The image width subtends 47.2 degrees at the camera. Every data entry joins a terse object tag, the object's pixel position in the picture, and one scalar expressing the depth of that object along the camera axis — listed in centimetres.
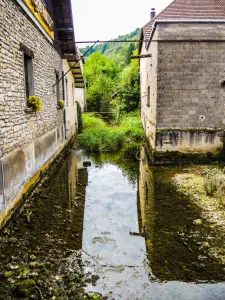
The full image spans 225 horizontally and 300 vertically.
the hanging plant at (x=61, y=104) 1083
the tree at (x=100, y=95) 2506
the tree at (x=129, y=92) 2091
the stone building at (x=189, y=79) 834
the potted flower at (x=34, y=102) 645
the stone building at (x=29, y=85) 494
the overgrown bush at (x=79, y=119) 1977
